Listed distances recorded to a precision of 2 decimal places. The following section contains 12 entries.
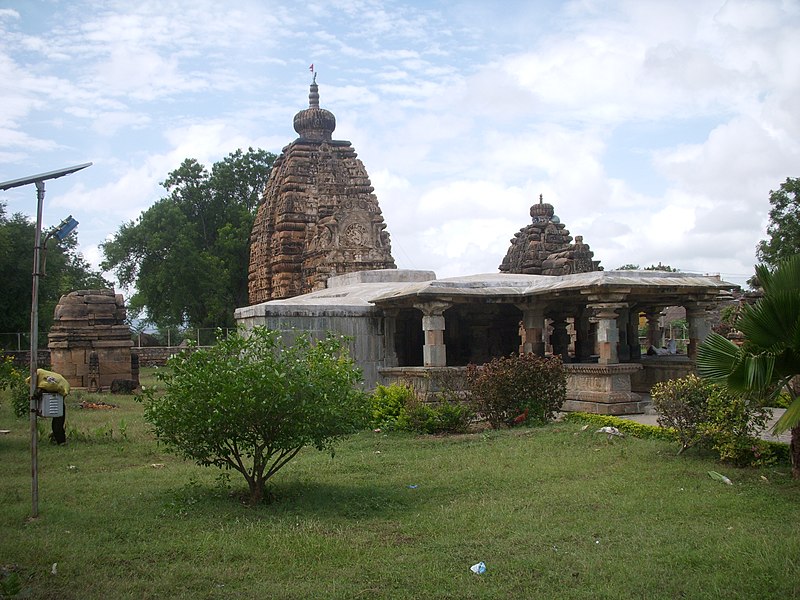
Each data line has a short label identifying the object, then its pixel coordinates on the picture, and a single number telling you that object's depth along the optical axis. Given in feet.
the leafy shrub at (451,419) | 38.29
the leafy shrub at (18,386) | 46.29
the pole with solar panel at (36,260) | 21.22
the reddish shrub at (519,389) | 37.70
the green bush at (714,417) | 26.17
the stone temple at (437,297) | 41.11
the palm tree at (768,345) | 21.91
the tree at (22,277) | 103.04
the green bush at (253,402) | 23.20
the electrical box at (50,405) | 23.98
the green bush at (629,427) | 31.60
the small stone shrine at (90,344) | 70.74
